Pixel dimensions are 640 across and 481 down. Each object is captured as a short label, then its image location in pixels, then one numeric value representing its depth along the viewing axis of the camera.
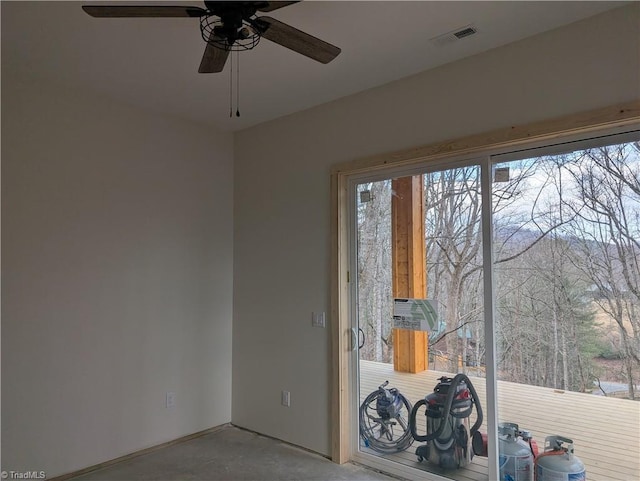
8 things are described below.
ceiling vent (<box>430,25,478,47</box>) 2.45
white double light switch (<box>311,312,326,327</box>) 3.49
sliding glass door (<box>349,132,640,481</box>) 2.34
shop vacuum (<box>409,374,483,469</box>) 2.79
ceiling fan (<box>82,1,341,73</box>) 1.69
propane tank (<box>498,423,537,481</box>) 2.57
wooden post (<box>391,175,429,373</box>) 3.07
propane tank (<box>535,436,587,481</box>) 2.40
